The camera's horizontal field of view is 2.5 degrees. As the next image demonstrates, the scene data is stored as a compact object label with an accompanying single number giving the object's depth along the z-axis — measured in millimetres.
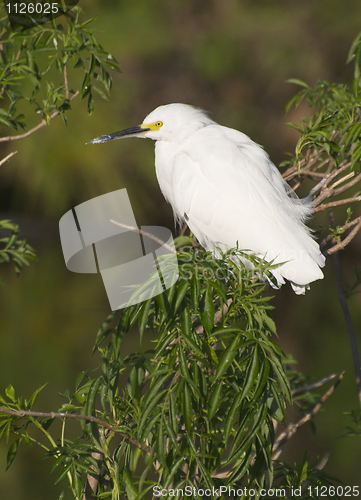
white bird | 10914
